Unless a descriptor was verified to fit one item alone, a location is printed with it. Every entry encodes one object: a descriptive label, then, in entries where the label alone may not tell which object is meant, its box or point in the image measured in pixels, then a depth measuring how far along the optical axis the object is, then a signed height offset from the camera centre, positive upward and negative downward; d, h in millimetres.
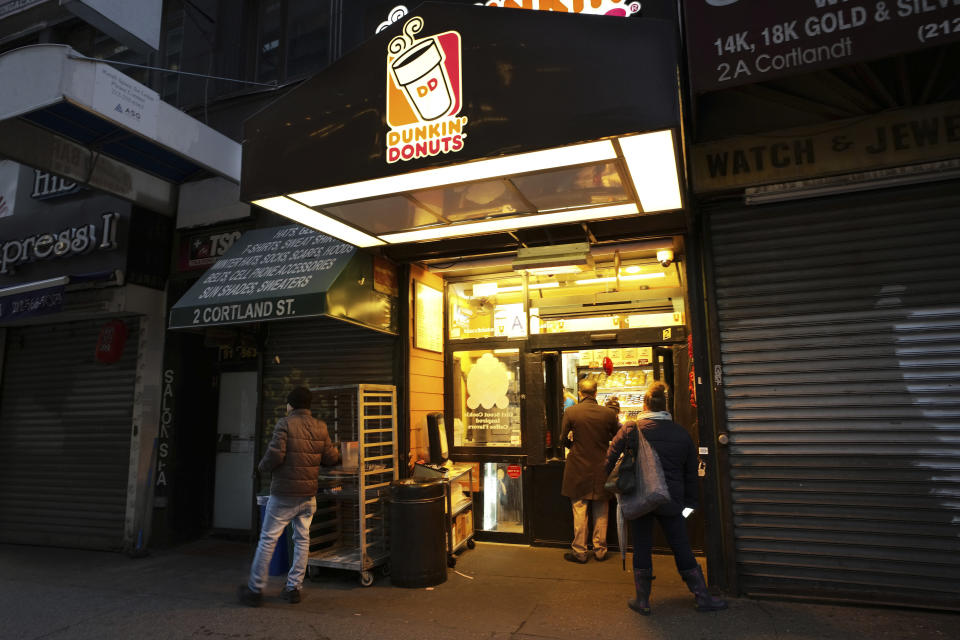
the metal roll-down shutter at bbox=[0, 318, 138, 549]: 8148 -302
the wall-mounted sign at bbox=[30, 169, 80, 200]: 8919 +3537
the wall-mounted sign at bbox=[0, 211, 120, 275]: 8086 +2487
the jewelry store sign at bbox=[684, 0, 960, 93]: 3795 +2493
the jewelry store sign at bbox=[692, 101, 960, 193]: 4789 +2176
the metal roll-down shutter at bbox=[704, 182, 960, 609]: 4672 +65
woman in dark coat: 4719 -795
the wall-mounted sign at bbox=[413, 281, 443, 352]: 7273 +1171
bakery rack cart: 5871 -798
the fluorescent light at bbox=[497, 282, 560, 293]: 7643 +1593
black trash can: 5570 -1191
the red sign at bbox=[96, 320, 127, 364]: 8141 +1029
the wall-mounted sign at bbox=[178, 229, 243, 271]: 8031 +2312
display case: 7105 +264
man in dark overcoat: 6363 -671
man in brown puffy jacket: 5242 -723
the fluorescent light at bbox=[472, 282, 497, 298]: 7879 +1609
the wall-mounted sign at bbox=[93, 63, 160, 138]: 6016 +3319
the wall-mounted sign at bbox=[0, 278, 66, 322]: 7734 +1532
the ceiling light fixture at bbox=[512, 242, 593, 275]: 6137 +1590
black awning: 3820 +2238
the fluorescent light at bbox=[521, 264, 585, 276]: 6590 +1578
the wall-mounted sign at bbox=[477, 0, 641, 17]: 5129 +3604
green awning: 6043 +1362
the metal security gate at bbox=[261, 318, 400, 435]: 7242 +689
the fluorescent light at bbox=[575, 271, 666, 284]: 7332 +1618
